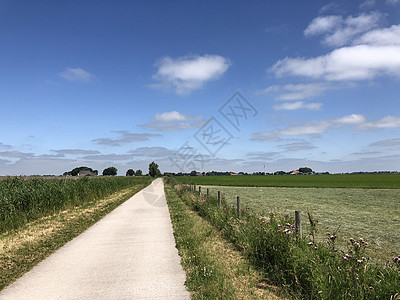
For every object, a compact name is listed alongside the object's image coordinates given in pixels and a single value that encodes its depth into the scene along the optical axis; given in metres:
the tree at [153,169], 164.12
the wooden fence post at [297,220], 5.67
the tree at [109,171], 167.00
